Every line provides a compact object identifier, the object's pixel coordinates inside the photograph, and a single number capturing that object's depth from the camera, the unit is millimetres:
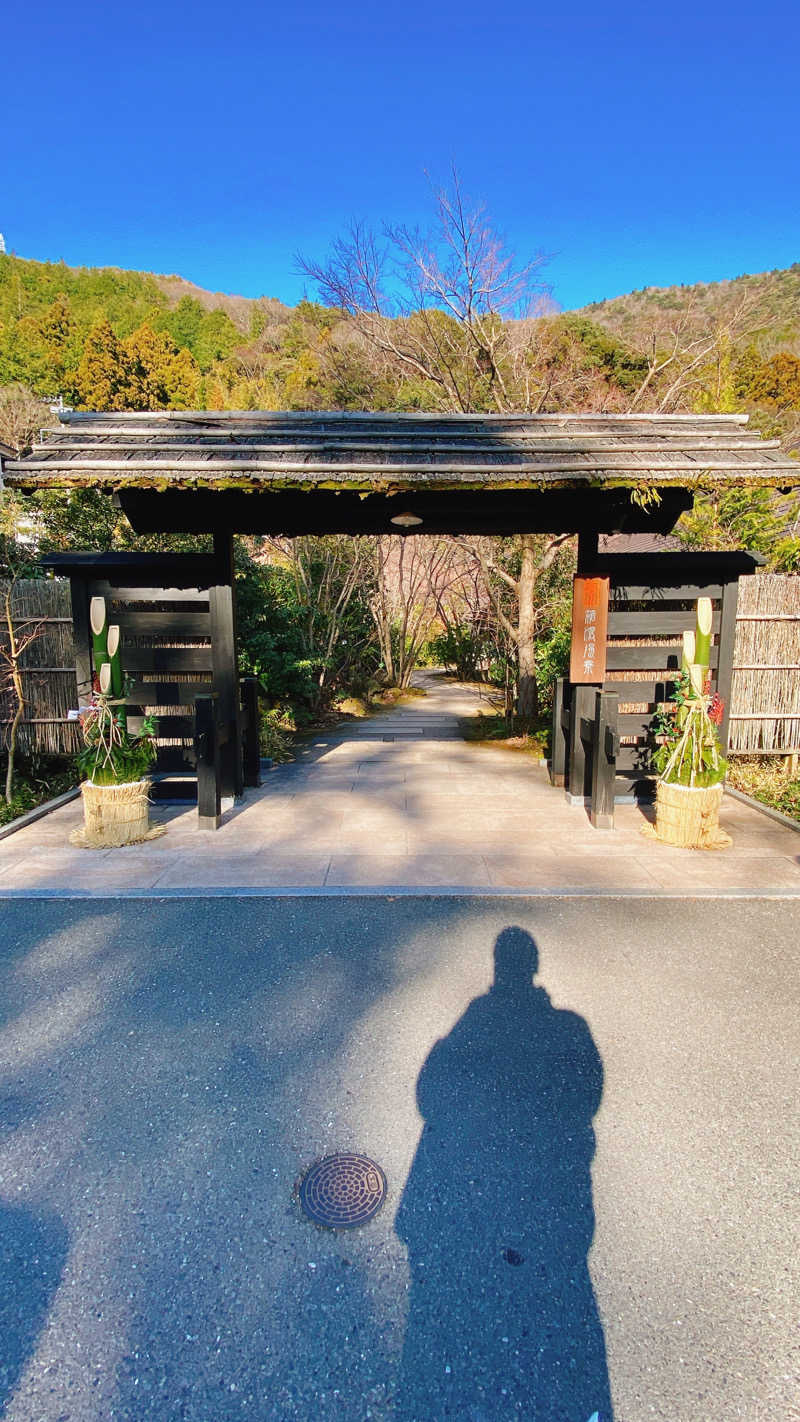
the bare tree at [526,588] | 9164
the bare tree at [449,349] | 9453
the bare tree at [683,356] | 9594
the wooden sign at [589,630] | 5520
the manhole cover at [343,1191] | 1815
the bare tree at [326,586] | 11828
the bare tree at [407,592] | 14830
